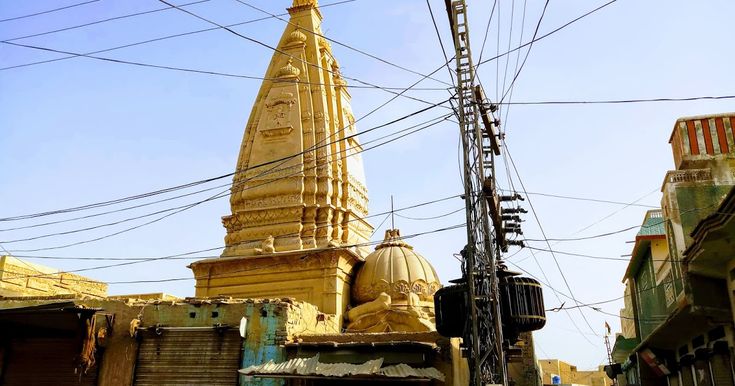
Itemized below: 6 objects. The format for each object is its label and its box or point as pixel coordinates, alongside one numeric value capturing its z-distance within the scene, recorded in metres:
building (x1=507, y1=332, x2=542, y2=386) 17.17
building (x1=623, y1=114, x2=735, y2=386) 12.56
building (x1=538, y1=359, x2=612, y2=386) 48.42
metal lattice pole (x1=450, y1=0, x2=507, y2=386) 9.72
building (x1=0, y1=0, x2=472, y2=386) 13.90
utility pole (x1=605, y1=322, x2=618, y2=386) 37.53
